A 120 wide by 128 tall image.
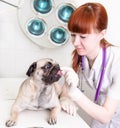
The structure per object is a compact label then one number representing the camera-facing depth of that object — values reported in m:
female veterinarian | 1.05
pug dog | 1.06
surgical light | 1.43
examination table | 0.97
